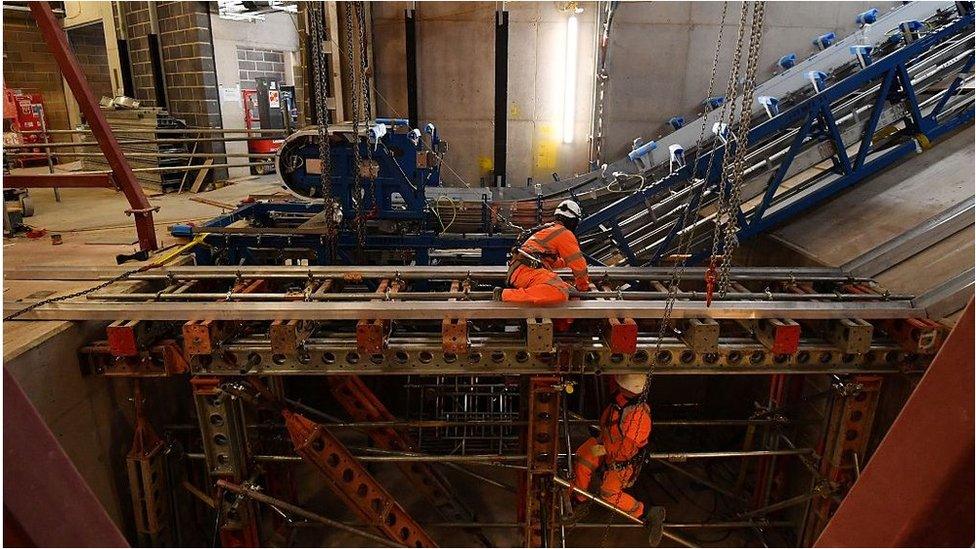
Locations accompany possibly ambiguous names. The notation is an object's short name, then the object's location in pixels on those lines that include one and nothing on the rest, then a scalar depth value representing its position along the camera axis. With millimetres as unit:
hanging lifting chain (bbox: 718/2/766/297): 3281
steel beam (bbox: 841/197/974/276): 5469
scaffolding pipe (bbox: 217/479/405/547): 4613
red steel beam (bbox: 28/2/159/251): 5301
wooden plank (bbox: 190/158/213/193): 11422
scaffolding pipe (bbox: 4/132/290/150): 9469
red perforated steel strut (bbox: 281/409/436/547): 4711
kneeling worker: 4492
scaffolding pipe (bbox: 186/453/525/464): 4863
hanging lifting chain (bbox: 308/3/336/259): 4980
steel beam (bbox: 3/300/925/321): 4266
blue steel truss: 6016
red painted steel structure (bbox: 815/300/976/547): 1354
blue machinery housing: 6105
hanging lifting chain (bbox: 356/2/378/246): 6545
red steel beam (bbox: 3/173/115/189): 5988
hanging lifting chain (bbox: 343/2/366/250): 5500
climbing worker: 4566
